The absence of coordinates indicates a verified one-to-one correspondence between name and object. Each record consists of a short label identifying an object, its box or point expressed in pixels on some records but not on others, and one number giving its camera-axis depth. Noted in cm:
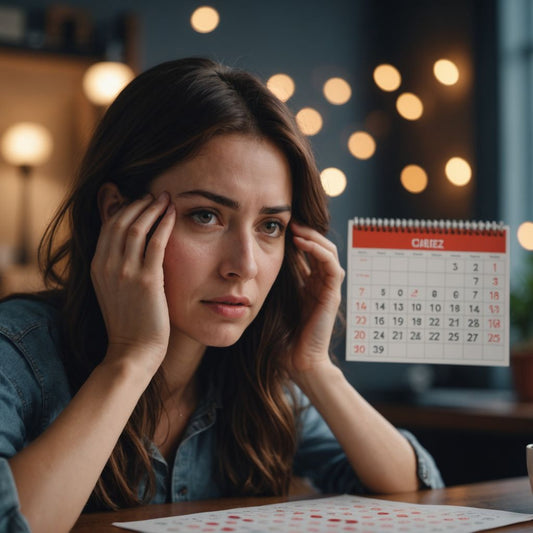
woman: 110
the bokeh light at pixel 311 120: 392
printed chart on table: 93
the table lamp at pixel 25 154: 349
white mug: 109
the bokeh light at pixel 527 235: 298
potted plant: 270
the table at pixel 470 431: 250
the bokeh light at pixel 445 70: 351
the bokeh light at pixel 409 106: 400
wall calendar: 128
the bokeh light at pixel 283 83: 382
